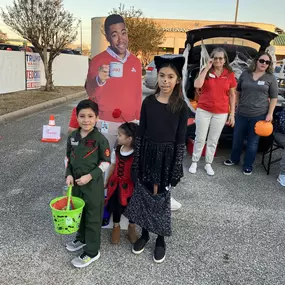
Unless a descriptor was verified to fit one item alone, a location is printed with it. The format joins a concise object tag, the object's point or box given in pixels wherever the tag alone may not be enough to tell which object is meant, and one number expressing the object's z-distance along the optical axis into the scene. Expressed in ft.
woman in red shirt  13.78
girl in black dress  8.16
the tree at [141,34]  76.95
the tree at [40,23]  37.83
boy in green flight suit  7.92
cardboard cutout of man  9.49
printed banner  39.54
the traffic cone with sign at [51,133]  19.24
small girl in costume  9.06
